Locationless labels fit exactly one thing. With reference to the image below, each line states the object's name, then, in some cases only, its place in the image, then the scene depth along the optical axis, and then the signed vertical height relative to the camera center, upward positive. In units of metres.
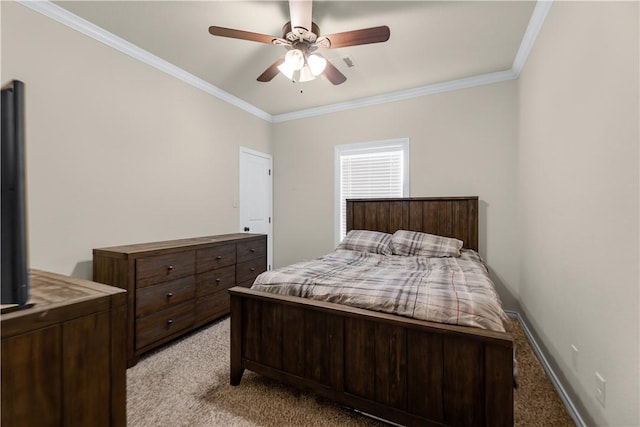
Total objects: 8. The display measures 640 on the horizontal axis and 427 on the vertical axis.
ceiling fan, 1.88 +1.24
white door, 3.91 +0.24
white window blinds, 3.62 +0.53
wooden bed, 1.23 -0.79
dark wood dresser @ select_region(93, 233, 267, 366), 2.10 -0.64
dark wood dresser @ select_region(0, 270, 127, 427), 0.67 -0.41
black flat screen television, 0.64 +0.02
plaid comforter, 1.36 -0.48
